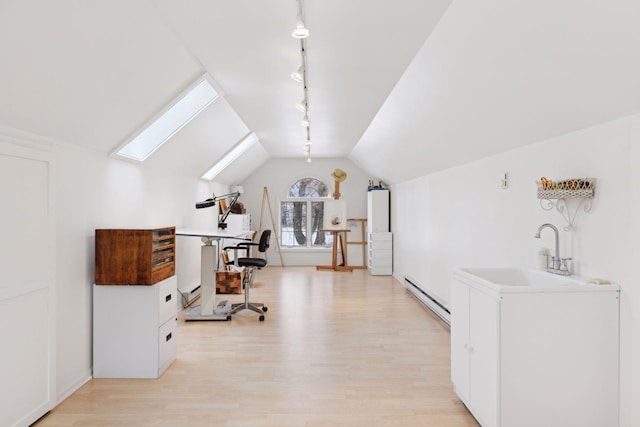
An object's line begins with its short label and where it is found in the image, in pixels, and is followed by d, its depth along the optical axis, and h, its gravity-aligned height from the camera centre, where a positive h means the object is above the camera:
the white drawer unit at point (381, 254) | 8.45 -0.86
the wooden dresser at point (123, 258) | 3.29 -0.37
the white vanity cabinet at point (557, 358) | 2.23 -0.82
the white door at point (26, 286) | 2.34 -0.46
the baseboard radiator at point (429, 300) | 4.82 -1.20
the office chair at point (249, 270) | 5.16 -0.78
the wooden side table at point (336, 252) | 8.93 -0.88
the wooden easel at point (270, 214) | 9.63 +0.00
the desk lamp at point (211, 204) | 5.62 +0.13
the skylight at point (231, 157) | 6.99 +1.06
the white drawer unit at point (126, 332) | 3.31 -1.00
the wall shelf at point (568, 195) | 2.39 +0.12
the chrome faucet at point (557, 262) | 2.61 -0.32
